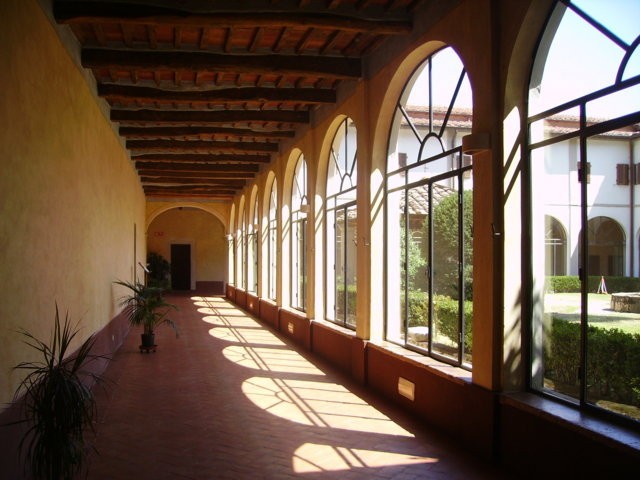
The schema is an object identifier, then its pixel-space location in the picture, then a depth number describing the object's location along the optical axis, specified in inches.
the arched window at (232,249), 888.9
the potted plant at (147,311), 401.1
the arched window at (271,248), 608.4
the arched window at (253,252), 707.4
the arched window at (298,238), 467.5
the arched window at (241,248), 789.2
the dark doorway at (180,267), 1103.6
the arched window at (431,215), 223.5
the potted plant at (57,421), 138.3
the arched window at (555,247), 171.6
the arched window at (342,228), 347.9
